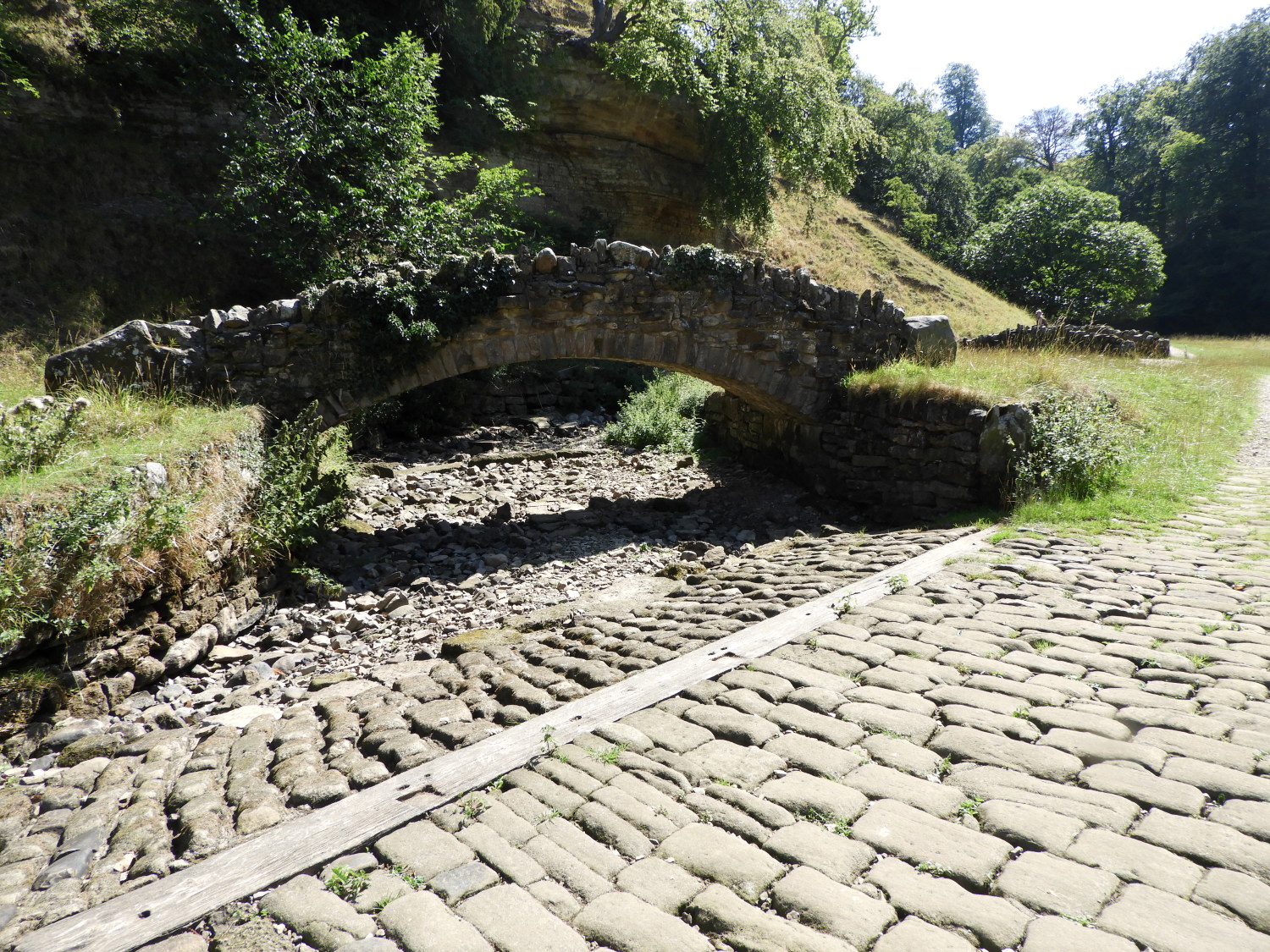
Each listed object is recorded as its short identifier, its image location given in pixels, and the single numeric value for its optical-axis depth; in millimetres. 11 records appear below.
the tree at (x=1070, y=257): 25734
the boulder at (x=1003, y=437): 7816
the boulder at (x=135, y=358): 7109
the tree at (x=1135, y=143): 36938
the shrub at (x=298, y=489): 6750
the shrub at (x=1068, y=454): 7508
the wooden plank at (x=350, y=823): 2400
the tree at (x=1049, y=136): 48750
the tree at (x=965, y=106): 57844
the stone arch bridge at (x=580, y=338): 7840
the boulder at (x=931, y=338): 10680
